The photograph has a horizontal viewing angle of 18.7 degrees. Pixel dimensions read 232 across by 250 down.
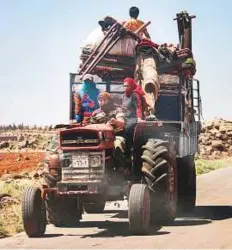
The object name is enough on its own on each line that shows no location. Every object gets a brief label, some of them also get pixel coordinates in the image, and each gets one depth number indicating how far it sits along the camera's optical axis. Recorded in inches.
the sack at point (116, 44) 593.3
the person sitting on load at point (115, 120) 484.7
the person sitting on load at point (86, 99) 554.9
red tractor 454.3
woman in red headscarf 510.9
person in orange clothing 608.6
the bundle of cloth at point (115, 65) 602.2
